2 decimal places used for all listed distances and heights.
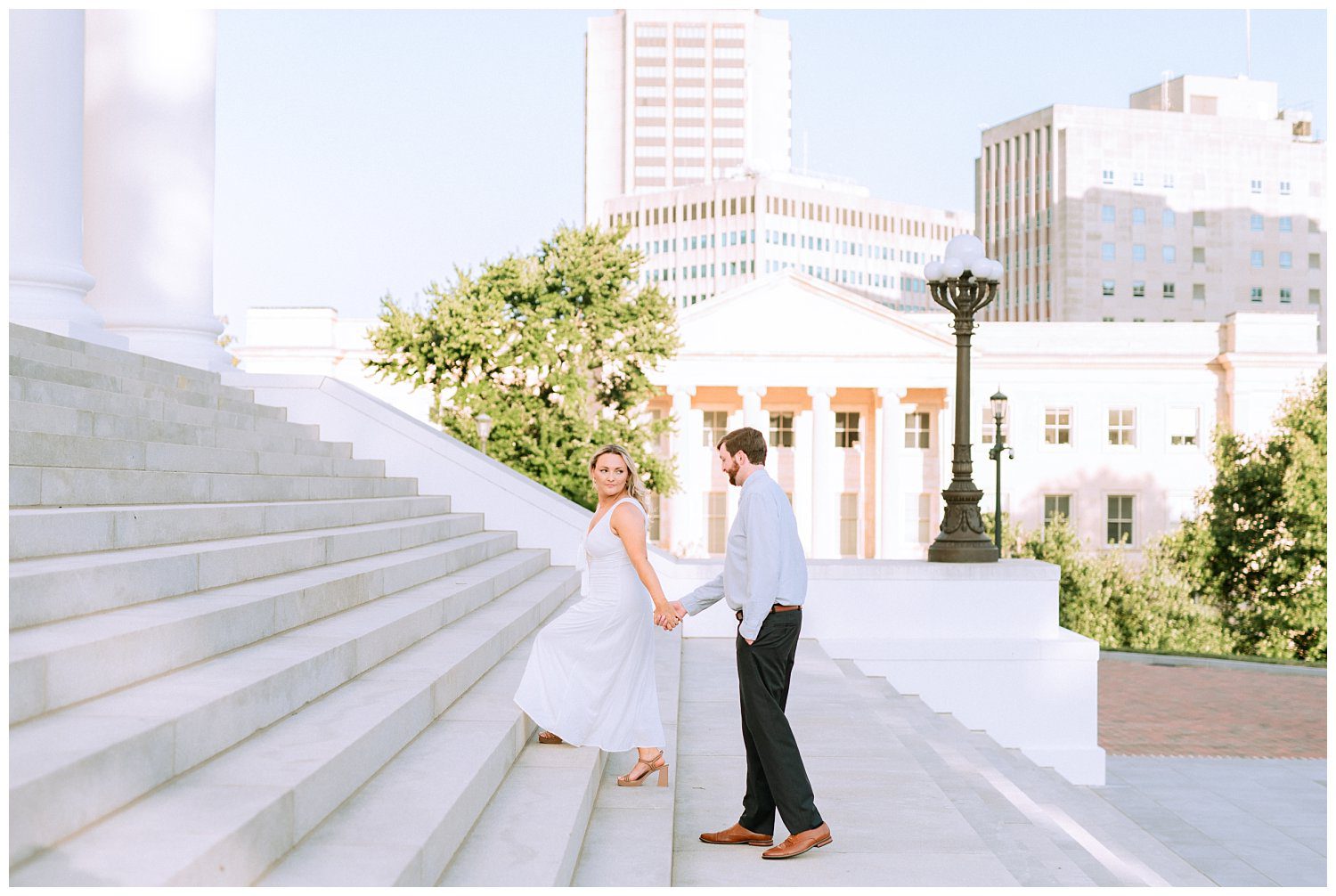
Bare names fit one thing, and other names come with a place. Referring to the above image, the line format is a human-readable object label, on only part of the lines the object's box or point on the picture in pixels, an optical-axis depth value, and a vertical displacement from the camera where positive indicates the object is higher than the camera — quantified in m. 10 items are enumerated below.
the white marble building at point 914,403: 54.66 +2.64
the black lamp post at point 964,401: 13.27 +0.65
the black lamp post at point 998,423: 25.75 +0.79
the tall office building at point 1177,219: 105.19 +21.29
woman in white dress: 5.92 -0.97
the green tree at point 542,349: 27.42 +2.49
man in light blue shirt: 5.26 -0.72
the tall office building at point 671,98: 162.38 +48.78
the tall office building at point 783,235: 136.50 +25.99
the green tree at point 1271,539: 34.91 -2.40
